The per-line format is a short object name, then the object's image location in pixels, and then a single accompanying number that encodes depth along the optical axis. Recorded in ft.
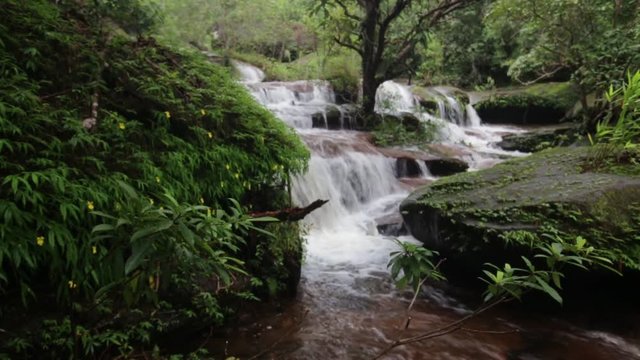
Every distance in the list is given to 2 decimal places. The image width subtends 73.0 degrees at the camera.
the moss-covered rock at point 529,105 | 50.06
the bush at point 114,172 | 6.37
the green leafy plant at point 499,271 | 6.75
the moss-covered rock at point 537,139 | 37.58
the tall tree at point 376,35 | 33.35
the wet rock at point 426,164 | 30.64
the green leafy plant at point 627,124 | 15.06
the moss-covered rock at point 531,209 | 13.29
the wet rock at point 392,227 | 21.33
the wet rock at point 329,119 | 37.83
